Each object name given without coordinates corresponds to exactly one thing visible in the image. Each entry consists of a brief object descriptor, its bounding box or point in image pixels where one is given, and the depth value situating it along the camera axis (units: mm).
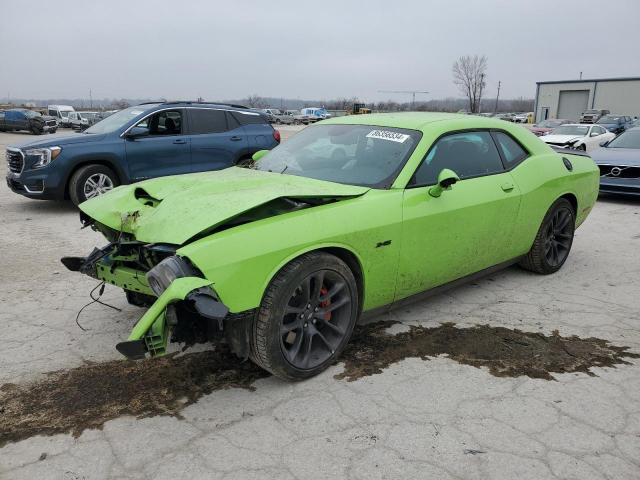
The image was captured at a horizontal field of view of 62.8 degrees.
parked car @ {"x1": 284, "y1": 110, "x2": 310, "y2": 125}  55062
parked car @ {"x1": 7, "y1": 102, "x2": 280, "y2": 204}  7914
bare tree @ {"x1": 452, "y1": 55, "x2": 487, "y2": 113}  69125
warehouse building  52562
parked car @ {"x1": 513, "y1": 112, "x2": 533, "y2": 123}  64494
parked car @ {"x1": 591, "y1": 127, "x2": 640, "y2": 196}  9344
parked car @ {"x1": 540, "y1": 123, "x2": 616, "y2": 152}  17844
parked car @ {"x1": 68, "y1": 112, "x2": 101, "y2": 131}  37094
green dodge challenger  2787
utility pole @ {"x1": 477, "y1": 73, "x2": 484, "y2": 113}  69438
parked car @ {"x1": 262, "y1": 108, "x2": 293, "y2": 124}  54309
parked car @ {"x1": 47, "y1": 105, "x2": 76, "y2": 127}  39119
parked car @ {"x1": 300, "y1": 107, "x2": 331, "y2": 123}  54672
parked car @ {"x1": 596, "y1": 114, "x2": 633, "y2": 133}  28219
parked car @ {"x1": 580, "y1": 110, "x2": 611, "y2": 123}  34300
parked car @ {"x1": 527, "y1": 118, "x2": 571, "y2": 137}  24820
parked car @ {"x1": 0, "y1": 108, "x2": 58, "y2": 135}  32188
